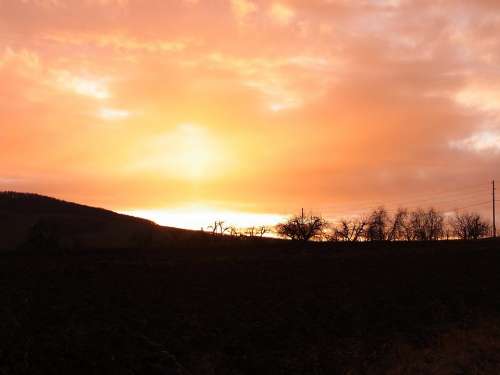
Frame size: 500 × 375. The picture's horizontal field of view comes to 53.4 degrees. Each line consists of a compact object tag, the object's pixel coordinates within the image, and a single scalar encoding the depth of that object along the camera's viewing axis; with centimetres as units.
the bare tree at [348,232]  8821
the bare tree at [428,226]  12688
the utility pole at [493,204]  7936
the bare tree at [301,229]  7225
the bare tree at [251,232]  7188
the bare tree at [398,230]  11962
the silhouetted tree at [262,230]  7406
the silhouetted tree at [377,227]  10000
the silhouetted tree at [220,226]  6678
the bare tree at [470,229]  12506
